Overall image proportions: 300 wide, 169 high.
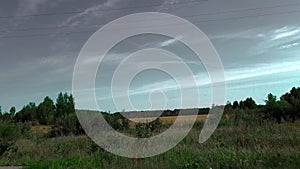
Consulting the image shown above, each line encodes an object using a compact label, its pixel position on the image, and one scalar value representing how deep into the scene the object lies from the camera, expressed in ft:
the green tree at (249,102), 119.27
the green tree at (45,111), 145.17
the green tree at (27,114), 163.73
